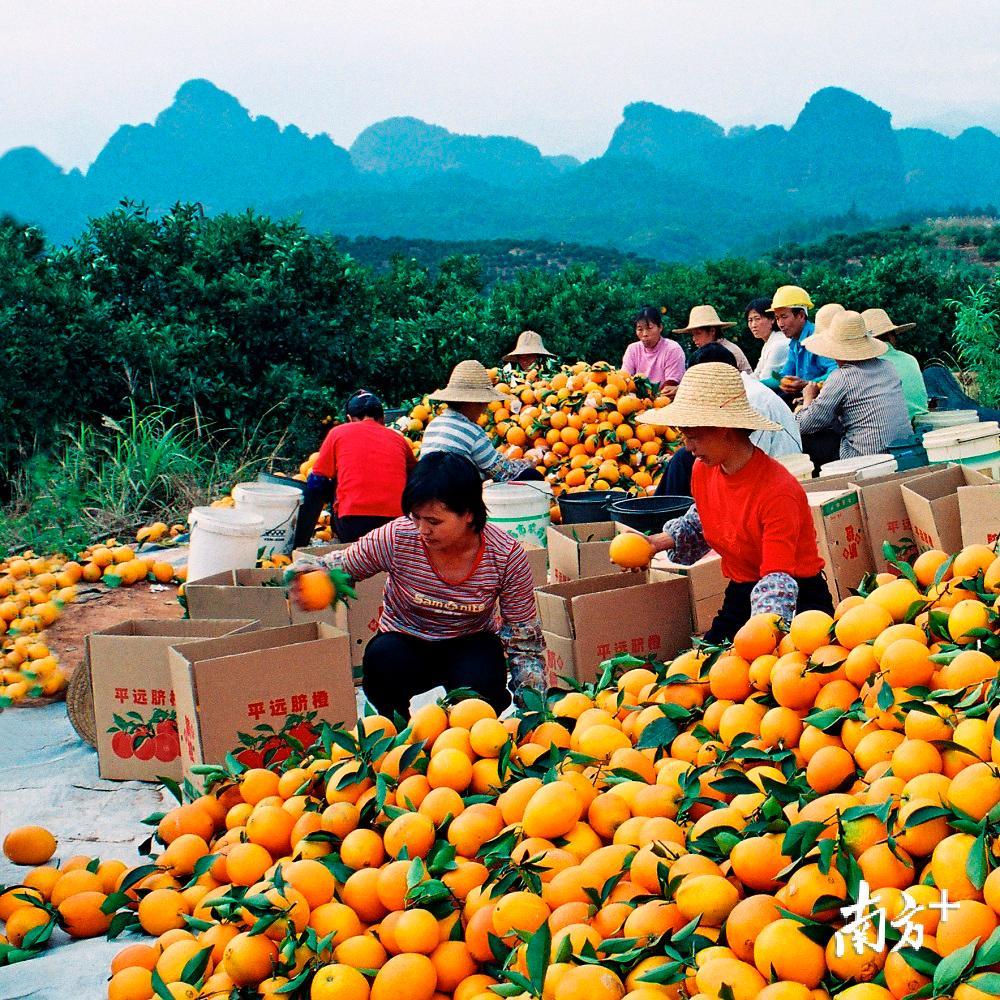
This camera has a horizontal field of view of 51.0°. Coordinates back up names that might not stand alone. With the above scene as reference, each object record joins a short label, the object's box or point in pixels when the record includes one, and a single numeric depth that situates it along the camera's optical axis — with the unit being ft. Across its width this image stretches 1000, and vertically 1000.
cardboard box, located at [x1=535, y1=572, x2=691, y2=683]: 11.93
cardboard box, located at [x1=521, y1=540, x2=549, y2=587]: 16.49
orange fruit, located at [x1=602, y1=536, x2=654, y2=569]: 11.85
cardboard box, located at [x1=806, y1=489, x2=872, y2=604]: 13.24
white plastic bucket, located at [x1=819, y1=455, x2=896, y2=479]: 16.08
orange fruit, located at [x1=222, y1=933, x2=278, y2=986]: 6.37
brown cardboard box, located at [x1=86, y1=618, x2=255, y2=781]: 12.17
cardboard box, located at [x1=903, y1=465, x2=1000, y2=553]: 12.43
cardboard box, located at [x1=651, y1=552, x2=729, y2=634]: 12.10
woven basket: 13.56
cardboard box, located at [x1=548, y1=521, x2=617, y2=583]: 14.96
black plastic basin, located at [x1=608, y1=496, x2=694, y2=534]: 15.98
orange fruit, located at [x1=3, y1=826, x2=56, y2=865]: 10.06
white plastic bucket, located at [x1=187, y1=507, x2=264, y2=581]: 17.15
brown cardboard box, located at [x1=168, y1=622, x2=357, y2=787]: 10.37
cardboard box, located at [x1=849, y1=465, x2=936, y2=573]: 13.64
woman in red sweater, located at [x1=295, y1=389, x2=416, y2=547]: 18.47
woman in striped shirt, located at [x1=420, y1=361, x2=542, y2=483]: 18.11
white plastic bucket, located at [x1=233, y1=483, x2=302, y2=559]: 19.10
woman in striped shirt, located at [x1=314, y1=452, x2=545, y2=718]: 11.44
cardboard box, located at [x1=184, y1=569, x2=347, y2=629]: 14.43
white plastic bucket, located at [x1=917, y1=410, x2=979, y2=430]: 19.48
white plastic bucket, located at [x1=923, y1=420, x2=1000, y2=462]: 16.02
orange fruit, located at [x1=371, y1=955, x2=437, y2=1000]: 6.10
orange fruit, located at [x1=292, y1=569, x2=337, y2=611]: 10.77
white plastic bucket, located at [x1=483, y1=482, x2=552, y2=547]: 18.39
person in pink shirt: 27.81
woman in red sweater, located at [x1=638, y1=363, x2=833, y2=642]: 10.29
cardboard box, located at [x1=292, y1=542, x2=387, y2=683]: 16.14
